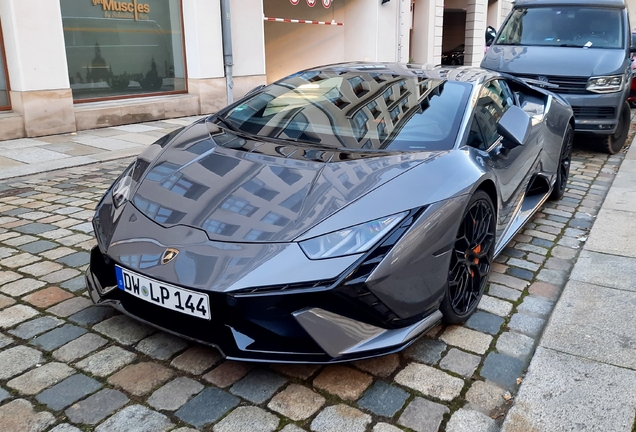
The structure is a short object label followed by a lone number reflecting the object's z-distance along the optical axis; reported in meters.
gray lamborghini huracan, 2.23
